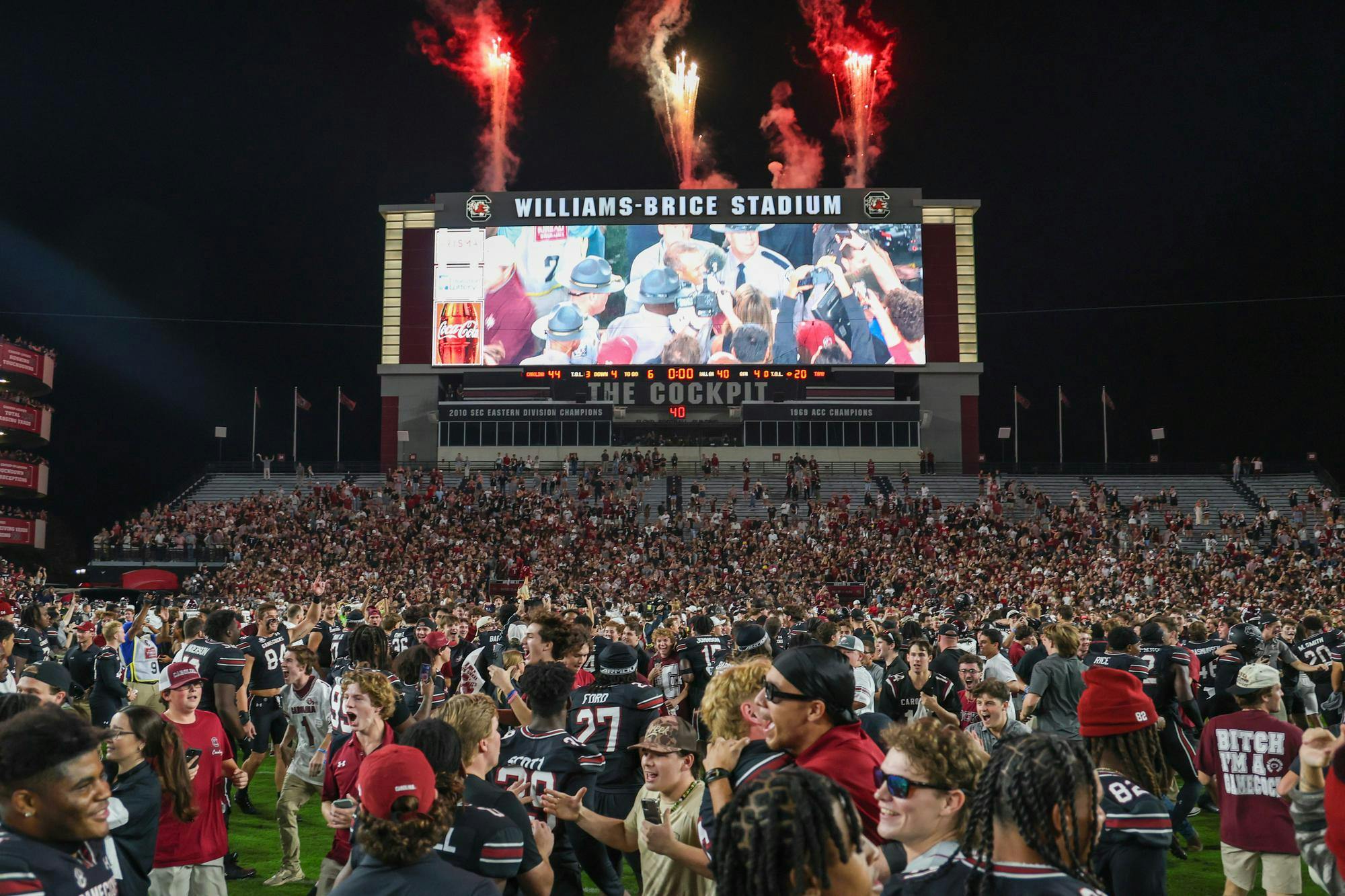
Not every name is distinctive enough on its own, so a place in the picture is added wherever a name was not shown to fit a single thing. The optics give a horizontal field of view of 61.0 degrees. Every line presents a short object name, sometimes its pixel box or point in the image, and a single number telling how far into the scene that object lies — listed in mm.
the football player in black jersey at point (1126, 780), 4668
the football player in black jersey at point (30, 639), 10562
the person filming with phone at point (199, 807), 5949
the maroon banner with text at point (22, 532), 46781
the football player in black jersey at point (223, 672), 8883
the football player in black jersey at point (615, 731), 6410
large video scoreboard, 51094
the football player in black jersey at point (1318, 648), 12250
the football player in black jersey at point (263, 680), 10164
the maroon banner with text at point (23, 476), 47906
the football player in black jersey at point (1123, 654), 8602
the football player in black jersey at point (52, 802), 3152
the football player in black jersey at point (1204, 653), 11961
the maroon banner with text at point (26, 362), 48000
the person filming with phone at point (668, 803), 4781
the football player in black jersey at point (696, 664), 9891
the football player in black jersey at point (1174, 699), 9602
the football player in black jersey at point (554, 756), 5699
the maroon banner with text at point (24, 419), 47719
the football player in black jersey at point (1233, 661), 10047
